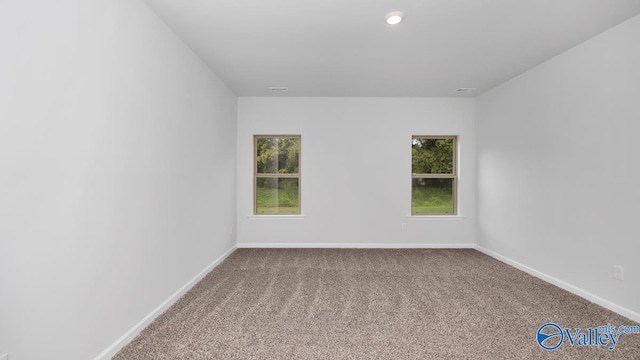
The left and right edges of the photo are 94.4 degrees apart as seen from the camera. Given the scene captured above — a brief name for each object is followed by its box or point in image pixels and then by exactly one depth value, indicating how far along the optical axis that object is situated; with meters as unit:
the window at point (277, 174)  5.15
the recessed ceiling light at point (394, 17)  2.39
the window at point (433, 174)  5.16
